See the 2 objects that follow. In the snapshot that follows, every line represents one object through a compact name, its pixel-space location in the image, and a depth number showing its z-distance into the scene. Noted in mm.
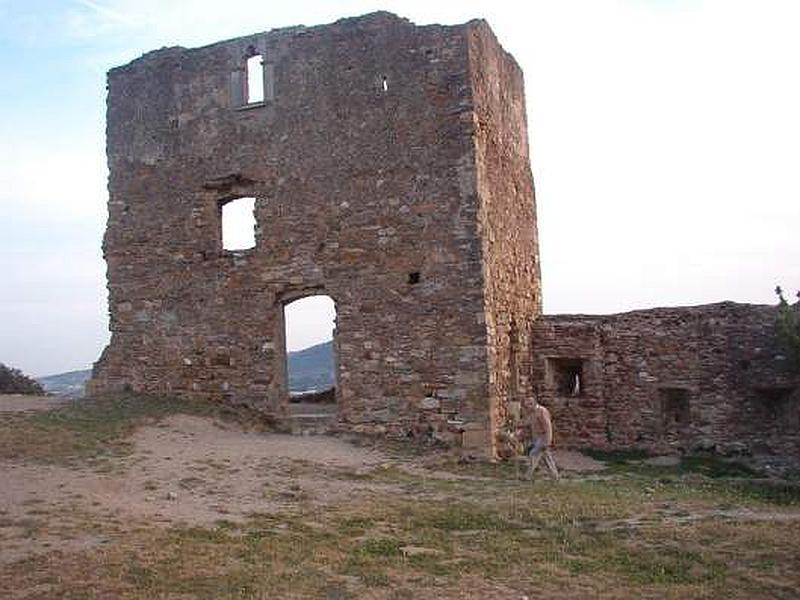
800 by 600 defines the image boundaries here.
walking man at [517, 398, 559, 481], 11891
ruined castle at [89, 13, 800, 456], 13672
